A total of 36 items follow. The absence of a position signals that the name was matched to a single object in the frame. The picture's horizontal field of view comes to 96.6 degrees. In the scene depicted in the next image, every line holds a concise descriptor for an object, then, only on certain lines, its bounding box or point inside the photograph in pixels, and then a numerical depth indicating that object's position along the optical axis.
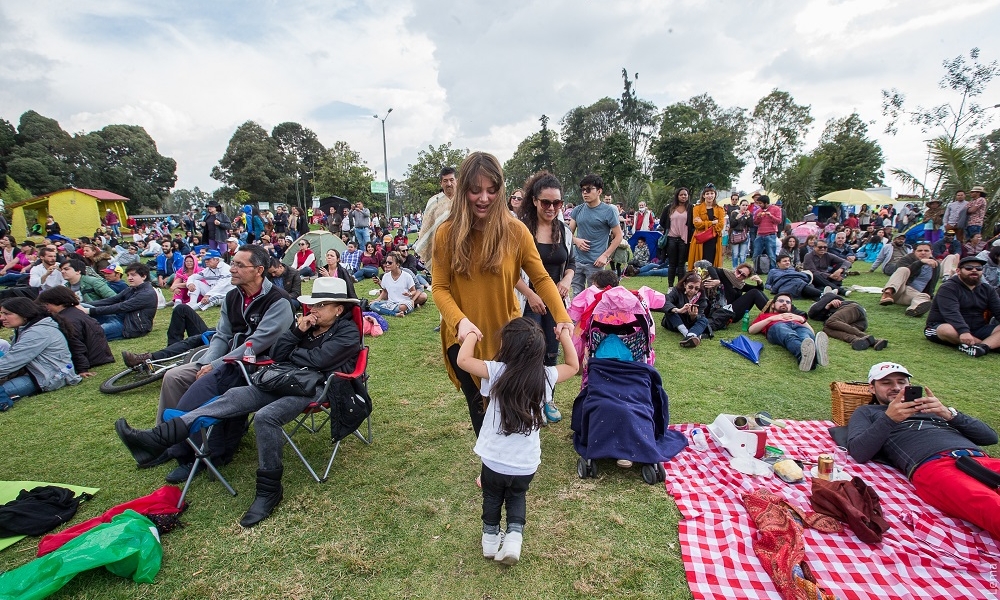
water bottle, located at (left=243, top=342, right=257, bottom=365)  3.71
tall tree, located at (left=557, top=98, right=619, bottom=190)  50.94
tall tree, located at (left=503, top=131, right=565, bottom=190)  54.97
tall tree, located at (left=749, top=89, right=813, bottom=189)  39.91
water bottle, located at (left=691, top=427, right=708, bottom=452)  3.83
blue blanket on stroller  3.40
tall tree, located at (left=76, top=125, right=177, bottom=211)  46.56
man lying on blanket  2.70
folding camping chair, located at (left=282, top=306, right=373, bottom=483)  3.38
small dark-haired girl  2.32
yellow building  25.84
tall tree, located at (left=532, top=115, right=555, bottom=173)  54.44
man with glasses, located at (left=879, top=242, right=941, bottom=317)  7.78
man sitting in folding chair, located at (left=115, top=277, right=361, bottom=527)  3.07
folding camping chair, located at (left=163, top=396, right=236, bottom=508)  3.16
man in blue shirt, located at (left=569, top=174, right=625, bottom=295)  5.32
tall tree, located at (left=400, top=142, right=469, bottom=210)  34.97
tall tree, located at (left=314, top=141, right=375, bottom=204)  41.12
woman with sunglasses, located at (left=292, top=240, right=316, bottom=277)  10.80
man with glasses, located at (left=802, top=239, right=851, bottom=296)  8.98
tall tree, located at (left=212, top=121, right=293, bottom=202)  49.62
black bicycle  5.28
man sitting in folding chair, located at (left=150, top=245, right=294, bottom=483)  3.65
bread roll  3.35
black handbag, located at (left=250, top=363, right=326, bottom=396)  3.33
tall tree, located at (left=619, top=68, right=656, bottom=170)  49.84
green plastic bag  2.30
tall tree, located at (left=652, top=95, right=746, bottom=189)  37.06
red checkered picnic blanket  2.41
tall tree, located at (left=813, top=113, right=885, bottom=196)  32.44
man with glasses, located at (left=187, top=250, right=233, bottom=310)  9.46
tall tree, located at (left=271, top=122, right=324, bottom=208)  57.88
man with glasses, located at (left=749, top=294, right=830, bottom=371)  5.40
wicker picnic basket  3.88
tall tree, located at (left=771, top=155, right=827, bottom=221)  20.81
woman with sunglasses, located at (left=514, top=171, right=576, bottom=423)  3.78
